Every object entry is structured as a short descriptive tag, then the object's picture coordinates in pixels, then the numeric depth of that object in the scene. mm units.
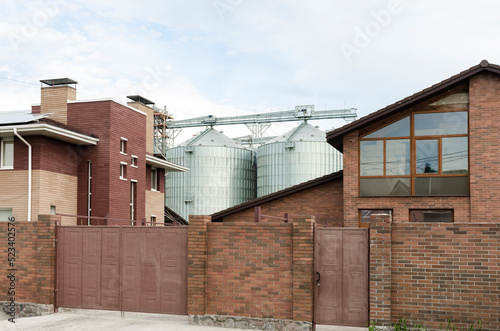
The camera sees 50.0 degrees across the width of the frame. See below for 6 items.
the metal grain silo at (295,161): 39156
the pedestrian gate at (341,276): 11242
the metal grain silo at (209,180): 41625
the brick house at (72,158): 20578
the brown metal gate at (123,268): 12398
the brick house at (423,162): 17406
